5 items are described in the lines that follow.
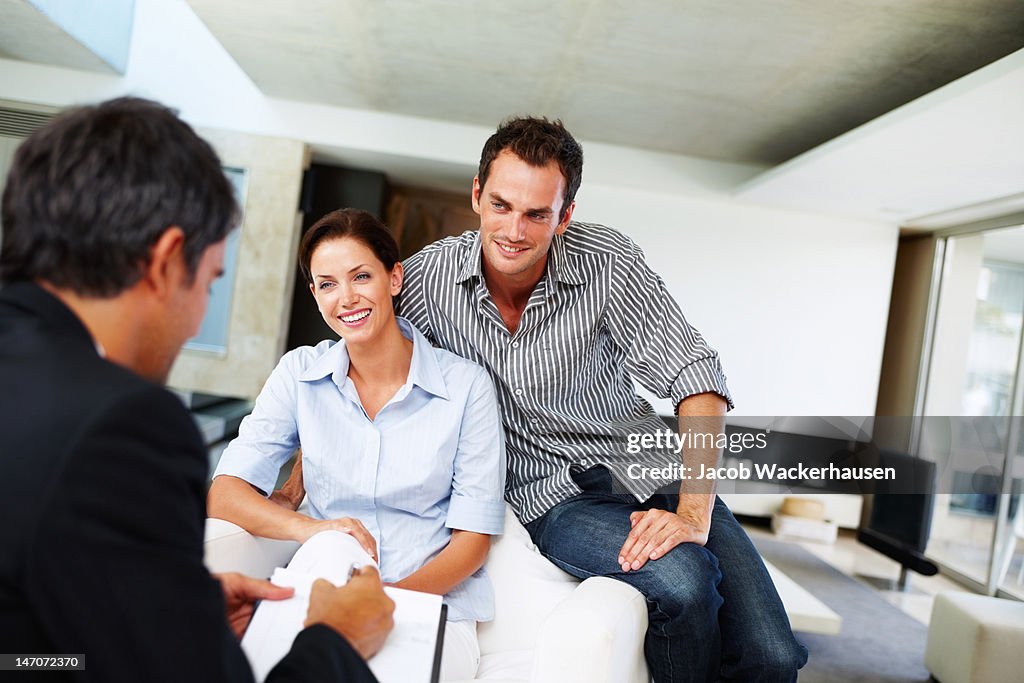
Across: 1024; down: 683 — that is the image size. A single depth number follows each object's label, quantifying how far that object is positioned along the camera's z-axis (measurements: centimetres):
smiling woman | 195
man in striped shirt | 206
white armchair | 156
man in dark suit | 72
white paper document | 128
